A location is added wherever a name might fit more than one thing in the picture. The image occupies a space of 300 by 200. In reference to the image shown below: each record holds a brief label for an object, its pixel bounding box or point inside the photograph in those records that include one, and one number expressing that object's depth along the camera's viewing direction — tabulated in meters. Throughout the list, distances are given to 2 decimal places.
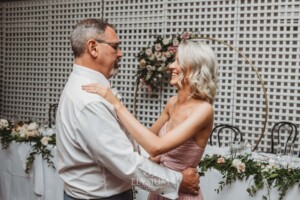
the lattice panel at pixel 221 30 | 5.10
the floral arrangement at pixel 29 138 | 3.80
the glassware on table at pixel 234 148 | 3.60
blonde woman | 1.80
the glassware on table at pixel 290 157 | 3.18
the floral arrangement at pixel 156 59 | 5.20
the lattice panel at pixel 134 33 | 5.61
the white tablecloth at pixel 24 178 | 3.71
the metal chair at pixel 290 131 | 4.64
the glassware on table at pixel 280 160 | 3.20
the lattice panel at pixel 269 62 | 4.75
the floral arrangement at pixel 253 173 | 2.75
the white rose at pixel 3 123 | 4.32
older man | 1.61
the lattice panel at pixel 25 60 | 6.57
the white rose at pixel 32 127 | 4.07
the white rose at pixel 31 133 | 3.96
